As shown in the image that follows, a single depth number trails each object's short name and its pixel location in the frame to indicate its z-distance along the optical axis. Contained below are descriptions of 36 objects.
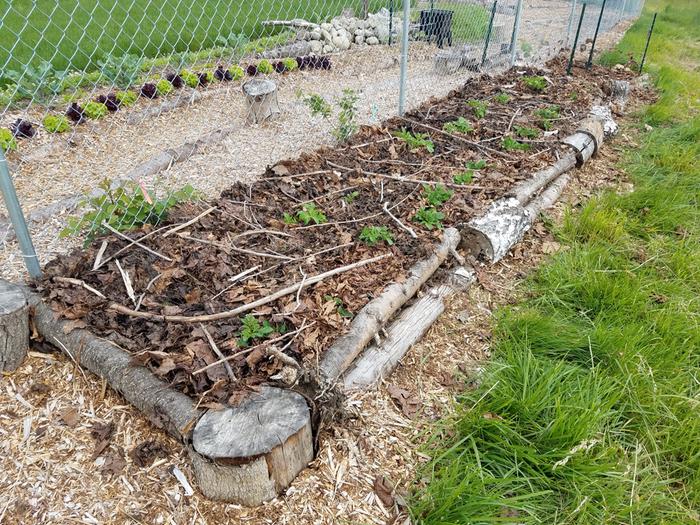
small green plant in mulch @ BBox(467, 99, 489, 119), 4.91
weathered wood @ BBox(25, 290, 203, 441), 1.71
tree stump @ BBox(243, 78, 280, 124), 4.83
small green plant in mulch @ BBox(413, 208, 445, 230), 2.98
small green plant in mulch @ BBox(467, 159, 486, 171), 3.82
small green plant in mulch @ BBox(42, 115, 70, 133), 4.13
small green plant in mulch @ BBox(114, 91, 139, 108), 4.74
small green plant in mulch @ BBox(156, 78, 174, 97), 5.09
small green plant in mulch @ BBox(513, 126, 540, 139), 4.46
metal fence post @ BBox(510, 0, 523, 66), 6.91
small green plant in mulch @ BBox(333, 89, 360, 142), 4.21
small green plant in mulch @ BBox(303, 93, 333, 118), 4.25
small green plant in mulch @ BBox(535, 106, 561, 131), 4.75
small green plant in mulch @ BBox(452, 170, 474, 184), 3.54
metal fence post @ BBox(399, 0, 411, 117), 4.27
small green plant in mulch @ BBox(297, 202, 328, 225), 2.90
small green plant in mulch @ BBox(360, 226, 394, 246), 2.76
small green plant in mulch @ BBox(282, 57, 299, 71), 6.52
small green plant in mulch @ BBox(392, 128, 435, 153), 4.09
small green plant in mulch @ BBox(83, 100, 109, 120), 4.43
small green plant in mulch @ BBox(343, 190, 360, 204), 3.22
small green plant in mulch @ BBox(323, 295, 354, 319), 2.25
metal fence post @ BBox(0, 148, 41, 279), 2.08
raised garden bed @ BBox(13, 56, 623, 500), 1.93
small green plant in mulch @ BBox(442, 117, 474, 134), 4.46
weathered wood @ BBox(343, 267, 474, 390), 2.08
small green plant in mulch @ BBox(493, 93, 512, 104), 5.35
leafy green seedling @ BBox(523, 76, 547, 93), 5.94
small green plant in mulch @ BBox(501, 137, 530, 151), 4.16
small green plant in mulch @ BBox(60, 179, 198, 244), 2.68
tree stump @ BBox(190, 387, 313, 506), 1.51
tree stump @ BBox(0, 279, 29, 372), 2.01
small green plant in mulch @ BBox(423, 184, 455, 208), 3.23
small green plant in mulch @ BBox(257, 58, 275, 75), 6.18
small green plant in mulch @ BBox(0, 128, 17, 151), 3.88
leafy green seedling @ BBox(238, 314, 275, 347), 2.01
